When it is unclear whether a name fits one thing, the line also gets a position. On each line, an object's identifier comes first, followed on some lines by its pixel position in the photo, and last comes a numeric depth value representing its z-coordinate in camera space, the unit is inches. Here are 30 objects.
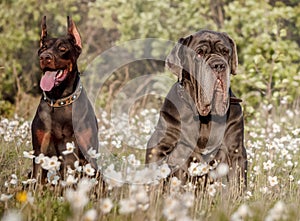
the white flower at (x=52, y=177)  259.8
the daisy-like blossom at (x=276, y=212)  183.8
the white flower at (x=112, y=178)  262.0
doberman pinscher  339.3
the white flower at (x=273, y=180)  289.4
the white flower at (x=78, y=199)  175.3
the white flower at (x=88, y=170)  256.8
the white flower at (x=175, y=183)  244.9
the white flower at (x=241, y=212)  181.8
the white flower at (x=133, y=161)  274.2
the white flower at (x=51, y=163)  237.8
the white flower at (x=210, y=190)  254.2
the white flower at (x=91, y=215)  170.4
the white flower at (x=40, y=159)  249.3
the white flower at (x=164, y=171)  256.0
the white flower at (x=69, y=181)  230.5
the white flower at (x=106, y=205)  189.3
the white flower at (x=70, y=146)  257.9
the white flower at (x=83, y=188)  181.5
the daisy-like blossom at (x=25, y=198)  207.5
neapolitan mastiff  335.6
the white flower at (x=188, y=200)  198.6
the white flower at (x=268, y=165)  324.7
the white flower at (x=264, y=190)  281.7
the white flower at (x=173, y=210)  184.4
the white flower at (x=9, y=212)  213.8
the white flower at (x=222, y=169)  225.1
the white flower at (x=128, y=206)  188.7
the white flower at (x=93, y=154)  269.0
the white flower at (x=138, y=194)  193.6
